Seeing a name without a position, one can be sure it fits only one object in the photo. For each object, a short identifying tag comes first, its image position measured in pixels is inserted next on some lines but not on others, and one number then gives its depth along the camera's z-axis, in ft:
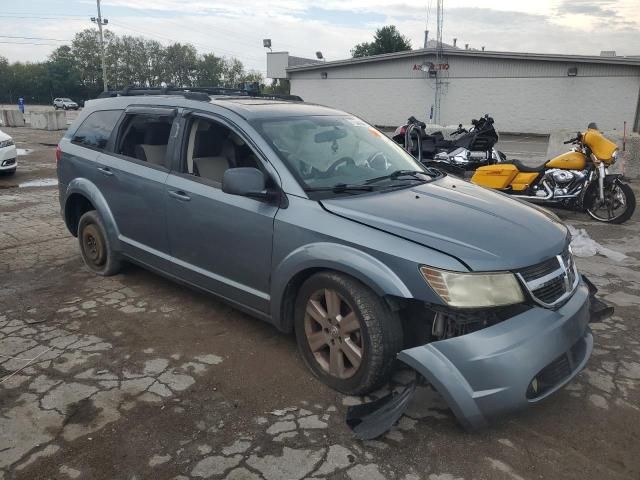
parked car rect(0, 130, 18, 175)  33.68
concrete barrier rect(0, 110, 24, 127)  81.11
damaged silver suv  8.44
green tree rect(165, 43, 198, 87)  299.17
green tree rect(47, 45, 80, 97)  249.96
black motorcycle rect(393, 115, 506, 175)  29.60
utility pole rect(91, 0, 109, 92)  151.21
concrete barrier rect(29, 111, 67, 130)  73.77
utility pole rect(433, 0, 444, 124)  98.34
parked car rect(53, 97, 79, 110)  185.78
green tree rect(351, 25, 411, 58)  163.22
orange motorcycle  23.56
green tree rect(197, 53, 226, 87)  305.12
